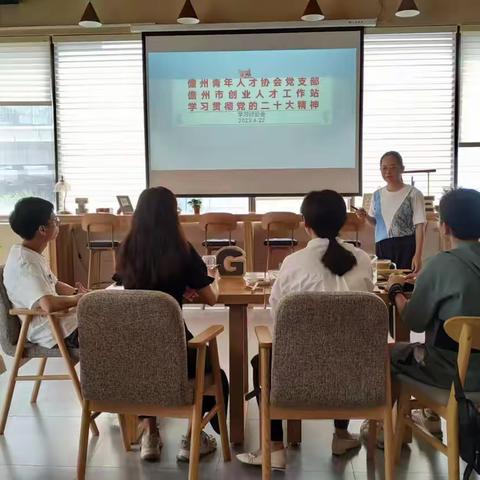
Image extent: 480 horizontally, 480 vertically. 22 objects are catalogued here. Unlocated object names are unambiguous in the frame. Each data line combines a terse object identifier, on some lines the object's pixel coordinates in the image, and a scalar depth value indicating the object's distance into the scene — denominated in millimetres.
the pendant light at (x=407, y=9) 5109
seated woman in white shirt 1948
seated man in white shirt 2354
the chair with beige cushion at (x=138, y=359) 1767
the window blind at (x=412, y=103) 5555
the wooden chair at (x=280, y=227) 4852
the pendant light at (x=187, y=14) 5246
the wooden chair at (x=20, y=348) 2377
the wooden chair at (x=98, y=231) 5039
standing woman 3645
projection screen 5418
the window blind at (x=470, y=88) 5531
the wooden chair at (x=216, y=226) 4938
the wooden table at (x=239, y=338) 2232
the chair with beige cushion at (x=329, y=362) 1700
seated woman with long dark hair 2025
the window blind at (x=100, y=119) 5711
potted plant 5477
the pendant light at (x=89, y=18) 5242
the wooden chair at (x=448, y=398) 1635
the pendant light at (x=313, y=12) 5160
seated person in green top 1806
